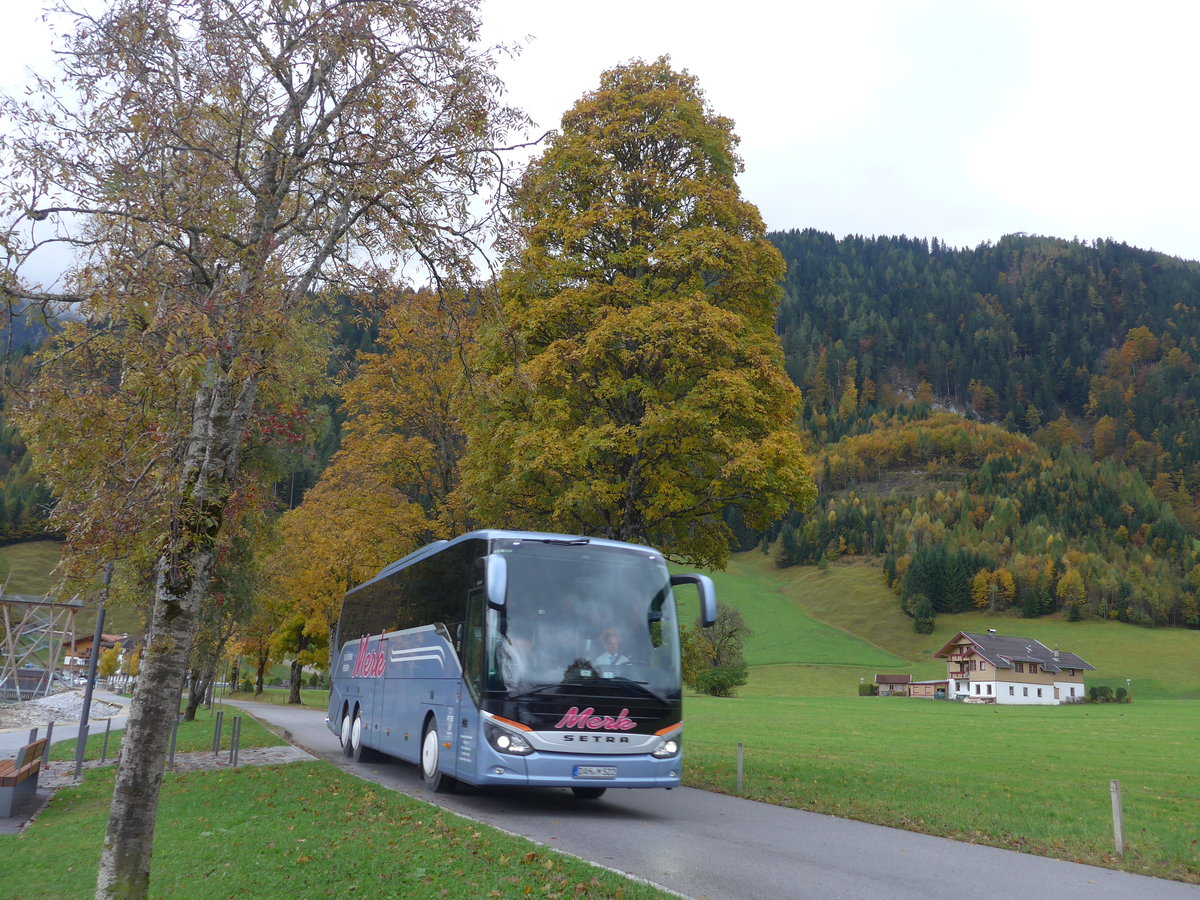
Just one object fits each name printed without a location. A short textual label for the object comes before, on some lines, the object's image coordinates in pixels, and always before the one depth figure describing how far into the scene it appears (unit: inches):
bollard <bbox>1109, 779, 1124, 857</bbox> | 408.2
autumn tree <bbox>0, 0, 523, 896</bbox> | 236.8
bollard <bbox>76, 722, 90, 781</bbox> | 684.1
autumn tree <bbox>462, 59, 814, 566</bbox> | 674.8
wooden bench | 517.7
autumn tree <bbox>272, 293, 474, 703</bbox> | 1140.5
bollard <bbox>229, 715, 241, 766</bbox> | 737.7
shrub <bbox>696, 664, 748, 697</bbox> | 2765.7
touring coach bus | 468.8
